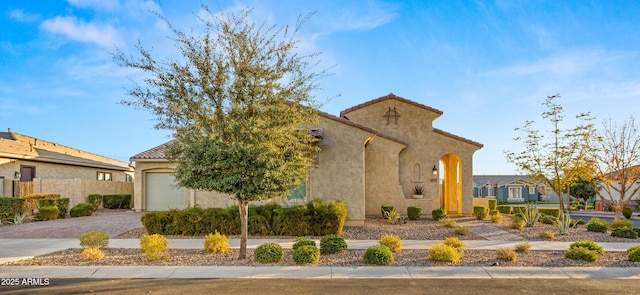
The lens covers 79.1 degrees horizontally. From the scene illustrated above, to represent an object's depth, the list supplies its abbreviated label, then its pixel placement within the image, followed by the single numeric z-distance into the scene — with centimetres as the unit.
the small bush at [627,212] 2788
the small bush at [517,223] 1520
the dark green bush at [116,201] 2456
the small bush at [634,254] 935
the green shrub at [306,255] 888
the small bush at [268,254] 904
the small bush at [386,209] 1745
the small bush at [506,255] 922
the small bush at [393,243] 1031
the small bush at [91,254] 928
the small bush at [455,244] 987
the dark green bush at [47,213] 1811
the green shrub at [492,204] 2603
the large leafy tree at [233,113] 880
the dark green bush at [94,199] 2319
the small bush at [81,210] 1981
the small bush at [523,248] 1031
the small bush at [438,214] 1772
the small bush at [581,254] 938
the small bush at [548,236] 1285
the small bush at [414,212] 1764
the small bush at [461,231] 1346
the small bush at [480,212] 1912
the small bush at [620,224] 1453
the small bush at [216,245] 995
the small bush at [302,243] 973
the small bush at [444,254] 910
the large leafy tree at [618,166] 1697
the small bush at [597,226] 1459
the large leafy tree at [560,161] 1881
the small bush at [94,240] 1015
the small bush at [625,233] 1320
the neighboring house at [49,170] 2136
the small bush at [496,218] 1767
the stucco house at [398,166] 1861
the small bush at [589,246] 1015
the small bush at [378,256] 884
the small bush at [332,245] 995
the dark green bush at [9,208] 1688
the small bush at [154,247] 920
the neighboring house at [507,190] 5250
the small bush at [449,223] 1533
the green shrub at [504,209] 2656
